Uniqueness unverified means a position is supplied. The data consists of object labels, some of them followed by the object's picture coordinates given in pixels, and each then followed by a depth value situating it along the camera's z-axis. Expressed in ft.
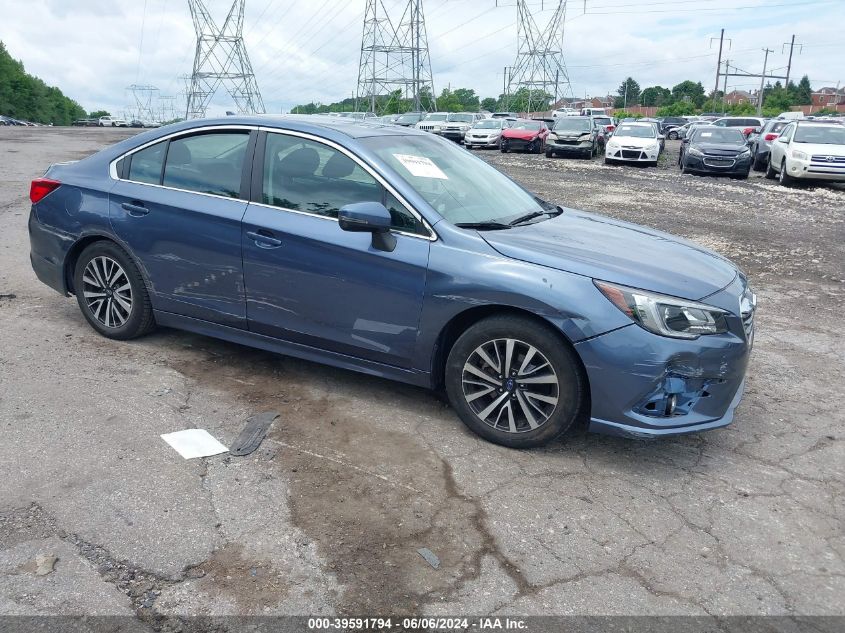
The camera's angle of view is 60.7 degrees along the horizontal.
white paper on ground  12.17
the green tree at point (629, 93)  435.12
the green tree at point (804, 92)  373.13
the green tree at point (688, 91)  382.01
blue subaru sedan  11.81
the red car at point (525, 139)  96.32
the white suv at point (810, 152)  54.90
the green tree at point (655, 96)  400.88
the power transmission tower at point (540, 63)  247.29
